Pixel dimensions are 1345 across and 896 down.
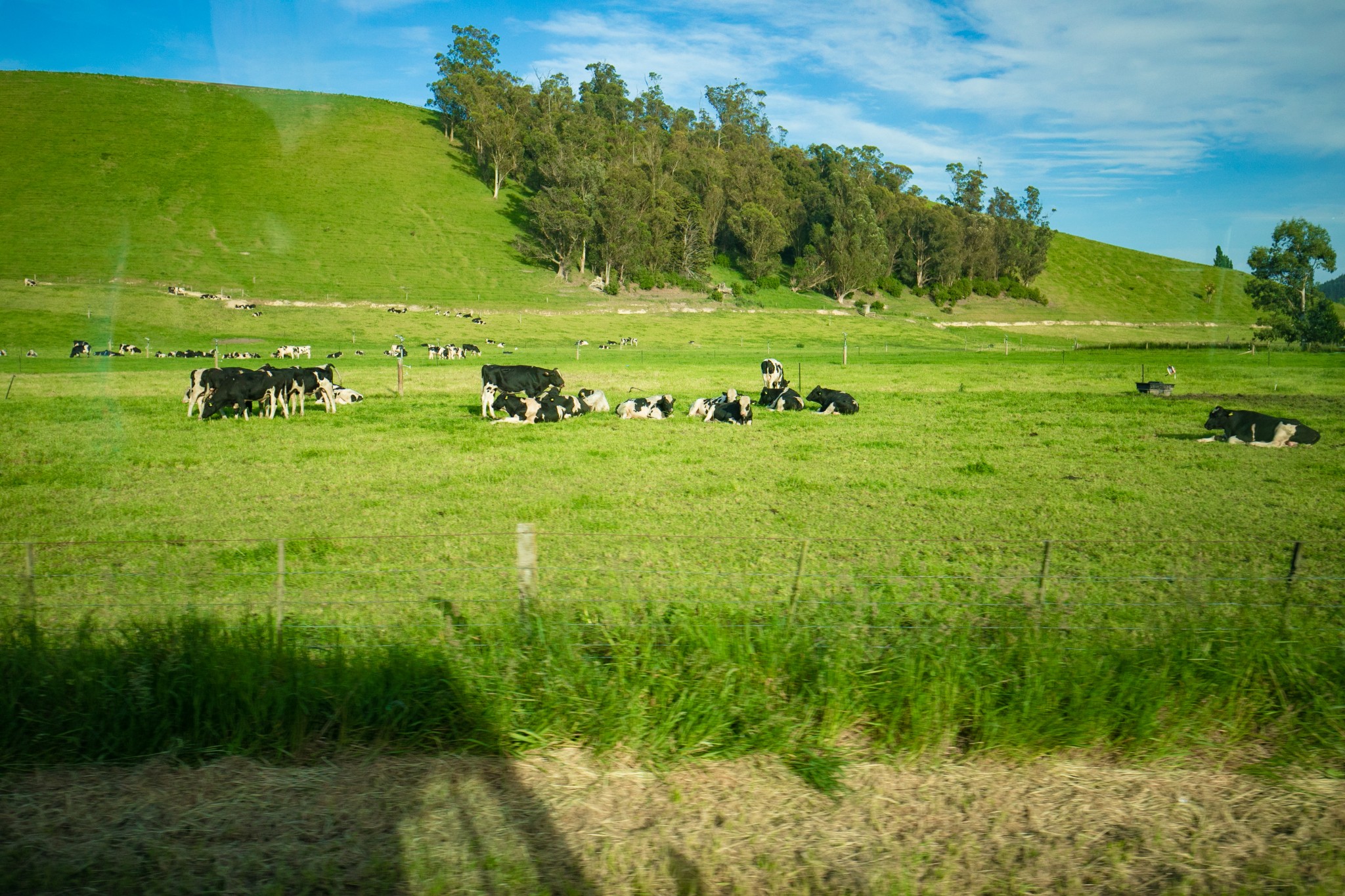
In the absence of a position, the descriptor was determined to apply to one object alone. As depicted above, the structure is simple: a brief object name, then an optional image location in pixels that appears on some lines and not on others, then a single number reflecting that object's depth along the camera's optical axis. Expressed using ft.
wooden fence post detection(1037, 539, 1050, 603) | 18.53
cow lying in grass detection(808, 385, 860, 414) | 68.18
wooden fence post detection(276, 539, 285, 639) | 17.38
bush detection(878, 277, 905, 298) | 330.54
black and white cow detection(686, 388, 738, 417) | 65.36
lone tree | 189.88
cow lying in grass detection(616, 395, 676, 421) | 65.31
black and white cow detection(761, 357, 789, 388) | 86.08
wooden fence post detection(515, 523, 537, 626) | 18.65
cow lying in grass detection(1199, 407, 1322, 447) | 52.80
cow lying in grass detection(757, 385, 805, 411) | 71.41
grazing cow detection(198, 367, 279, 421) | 61.00
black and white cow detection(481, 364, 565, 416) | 70.59
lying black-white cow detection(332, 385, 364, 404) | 71.82
